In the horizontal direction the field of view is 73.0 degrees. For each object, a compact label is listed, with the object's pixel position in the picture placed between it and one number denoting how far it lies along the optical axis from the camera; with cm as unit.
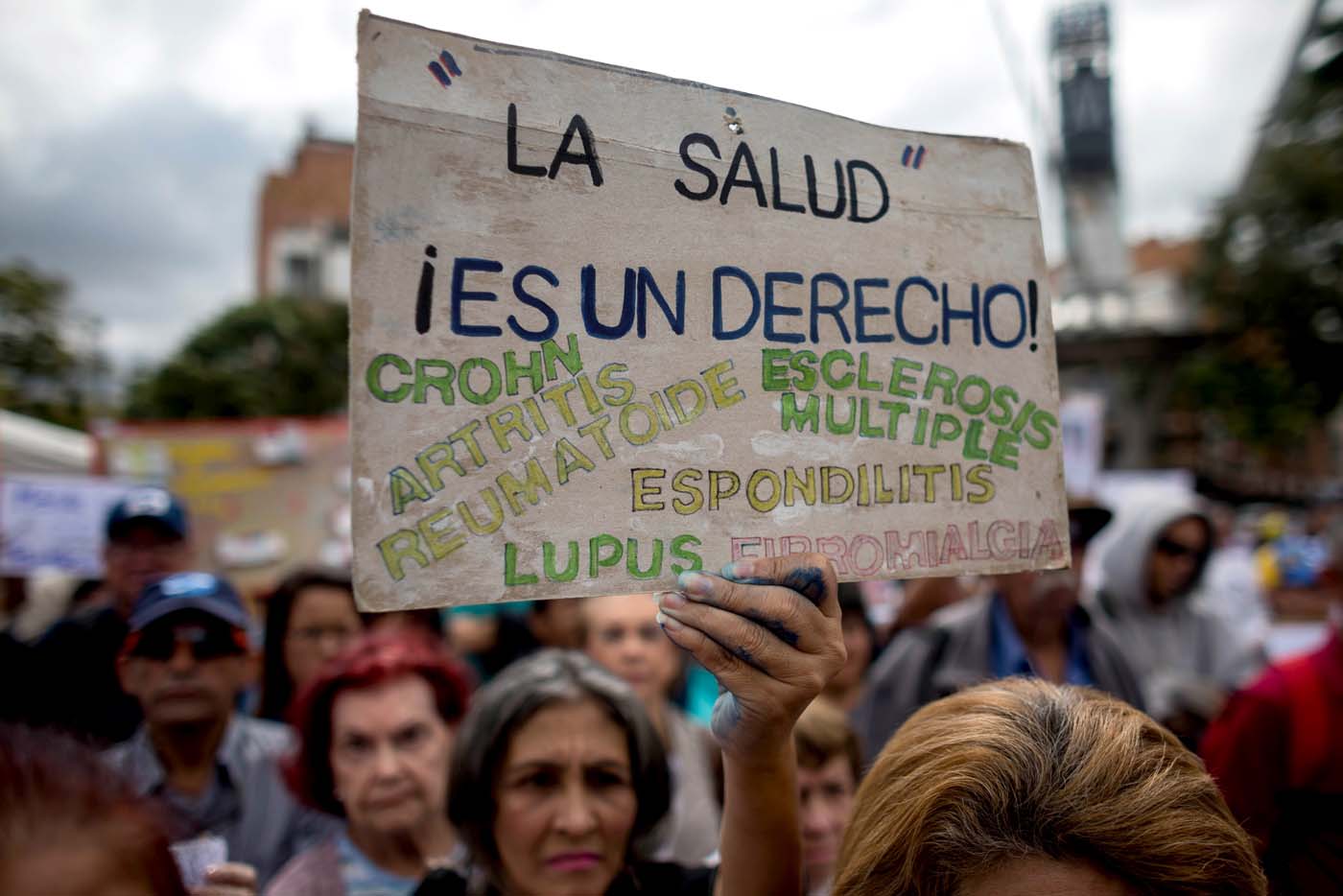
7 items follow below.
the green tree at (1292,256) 1467
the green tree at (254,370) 2253
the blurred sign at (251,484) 510
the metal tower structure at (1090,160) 3609
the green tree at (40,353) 1617
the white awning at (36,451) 609
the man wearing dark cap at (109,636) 256
